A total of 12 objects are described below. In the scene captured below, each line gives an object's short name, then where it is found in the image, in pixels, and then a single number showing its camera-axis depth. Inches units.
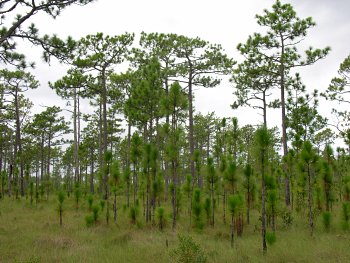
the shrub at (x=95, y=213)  452.1
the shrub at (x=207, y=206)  434.0
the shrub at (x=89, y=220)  436.6
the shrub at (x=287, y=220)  421.7
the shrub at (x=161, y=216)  427.4
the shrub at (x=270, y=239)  295.2
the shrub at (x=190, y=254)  231.3
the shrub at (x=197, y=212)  413.2
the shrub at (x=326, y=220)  390.3
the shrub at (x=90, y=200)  522.6
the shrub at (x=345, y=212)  380.8
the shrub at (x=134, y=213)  456.4
